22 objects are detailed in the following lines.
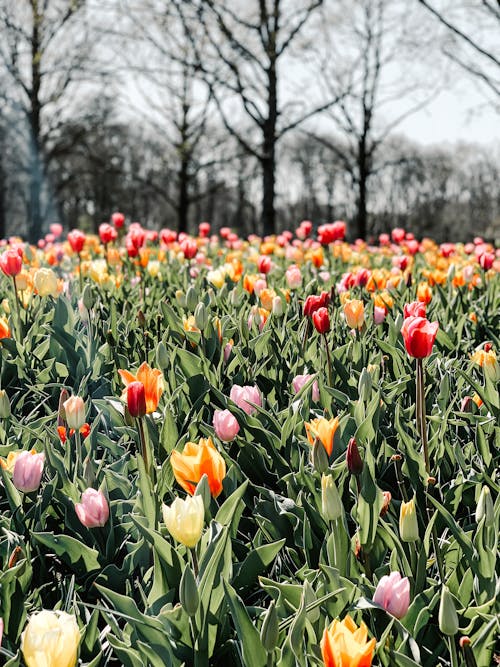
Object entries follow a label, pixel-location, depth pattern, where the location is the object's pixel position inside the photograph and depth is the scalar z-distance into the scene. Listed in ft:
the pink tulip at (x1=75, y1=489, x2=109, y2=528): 4.49
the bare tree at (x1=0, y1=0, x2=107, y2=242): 54.13
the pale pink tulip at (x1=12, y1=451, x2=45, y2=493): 4.67
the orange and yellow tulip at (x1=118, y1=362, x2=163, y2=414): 5.38
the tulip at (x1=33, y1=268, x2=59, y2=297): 9.45
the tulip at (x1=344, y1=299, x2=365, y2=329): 7.98
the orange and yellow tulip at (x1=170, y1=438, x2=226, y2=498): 4.31
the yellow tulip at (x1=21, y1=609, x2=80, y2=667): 2.98
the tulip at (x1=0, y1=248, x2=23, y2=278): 8.68
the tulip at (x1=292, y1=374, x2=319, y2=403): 6.70
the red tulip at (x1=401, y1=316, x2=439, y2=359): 5.21
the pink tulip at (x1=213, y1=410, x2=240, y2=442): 5.35
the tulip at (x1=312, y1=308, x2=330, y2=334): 6.84
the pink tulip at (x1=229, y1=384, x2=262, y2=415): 6.13
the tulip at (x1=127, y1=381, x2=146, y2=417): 4.89
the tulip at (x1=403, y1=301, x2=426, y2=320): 6.08
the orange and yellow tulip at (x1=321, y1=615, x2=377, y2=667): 2.95
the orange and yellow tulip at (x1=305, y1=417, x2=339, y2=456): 4.91
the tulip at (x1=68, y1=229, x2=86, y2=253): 12.84
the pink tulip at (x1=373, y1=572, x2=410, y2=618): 3.56
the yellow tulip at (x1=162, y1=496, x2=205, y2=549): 3.65
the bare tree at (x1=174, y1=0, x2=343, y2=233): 34.19
